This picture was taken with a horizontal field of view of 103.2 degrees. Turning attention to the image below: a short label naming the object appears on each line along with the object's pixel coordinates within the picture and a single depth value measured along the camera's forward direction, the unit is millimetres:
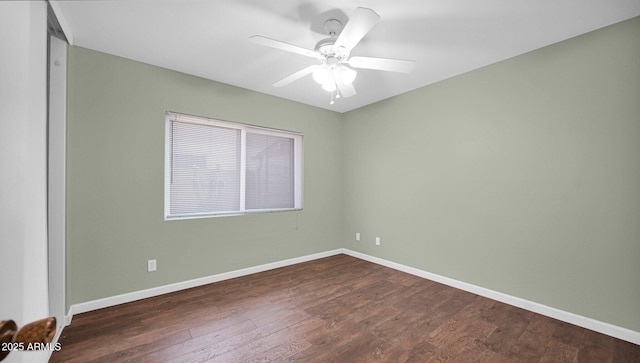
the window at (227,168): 2902
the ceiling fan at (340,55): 1554
